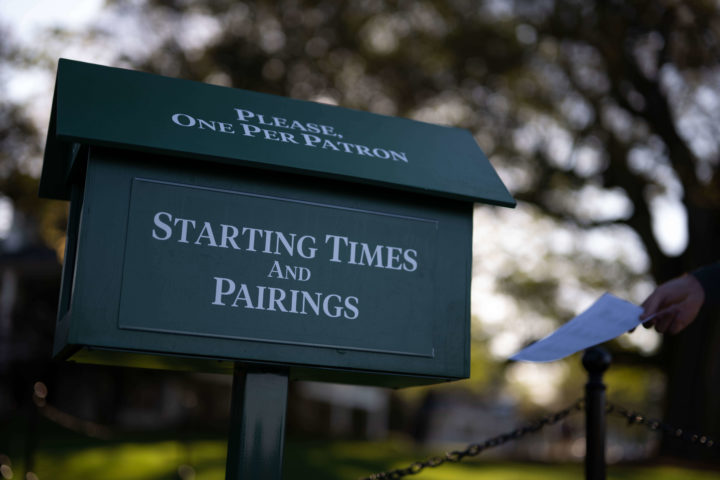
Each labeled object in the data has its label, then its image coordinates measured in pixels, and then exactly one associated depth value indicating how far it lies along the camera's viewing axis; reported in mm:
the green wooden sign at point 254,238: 2273
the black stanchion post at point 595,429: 3125
